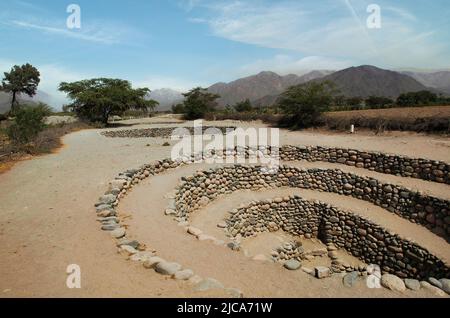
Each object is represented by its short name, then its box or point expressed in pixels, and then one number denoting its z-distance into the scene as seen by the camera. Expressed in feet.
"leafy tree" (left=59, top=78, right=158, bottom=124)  95.96
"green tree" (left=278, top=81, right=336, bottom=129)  75.25
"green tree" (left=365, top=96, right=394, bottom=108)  115.51
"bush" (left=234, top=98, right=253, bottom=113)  148.39
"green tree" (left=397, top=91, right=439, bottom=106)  104.24
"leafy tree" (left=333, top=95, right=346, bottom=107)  118.97
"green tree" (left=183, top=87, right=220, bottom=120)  121.08
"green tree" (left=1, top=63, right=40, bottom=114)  139.13
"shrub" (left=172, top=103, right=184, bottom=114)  146.51
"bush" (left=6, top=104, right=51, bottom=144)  47.44
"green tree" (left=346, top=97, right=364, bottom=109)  120.49
